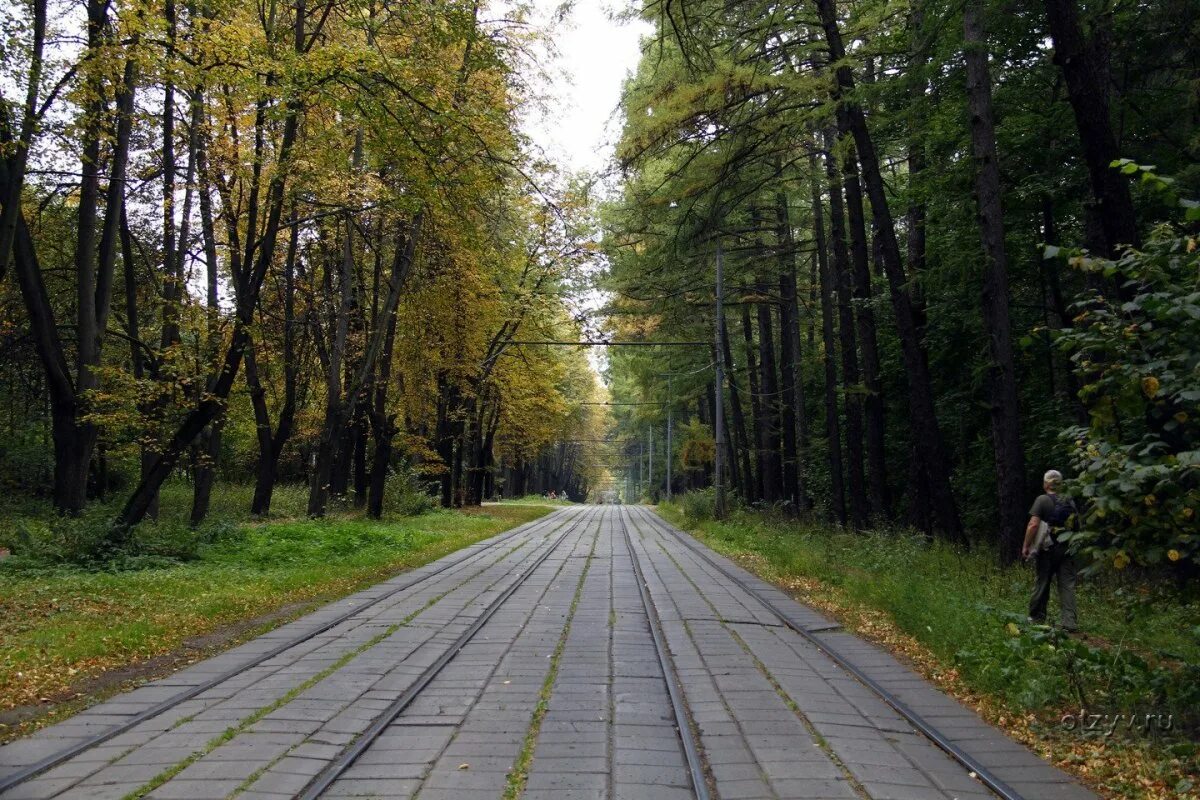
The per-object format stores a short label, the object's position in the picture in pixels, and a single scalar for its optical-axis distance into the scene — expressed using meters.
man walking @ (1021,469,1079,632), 8.21
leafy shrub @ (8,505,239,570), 12.34
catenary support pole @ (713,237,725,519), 27.04
